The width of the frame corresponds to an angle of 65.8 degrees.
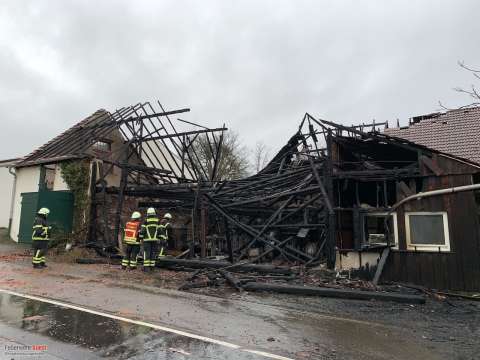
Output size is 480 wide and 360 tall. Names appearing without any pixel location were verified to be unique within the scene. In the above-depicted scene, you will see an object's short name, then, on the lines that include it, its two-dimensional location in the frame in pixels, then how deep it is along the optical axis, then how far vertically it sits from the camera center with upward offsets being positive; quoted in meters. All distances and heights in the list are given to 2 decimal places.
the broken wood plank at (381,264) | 9.48 -0.60
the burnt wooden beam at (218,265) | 10.74 -0.81
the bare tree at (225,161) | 34.53 +7.62
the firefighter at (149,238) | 11.91 +0.01
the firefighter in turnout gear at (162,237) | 13.38 +0.05
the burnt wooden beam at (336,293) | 8.12 -1.18
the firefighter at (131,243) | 12.18 -0.16
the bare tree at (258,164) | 48.71 +10.11
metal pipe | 9.06 +1.24
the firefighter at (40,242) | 11.73 -0.16
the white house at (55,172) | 16.56 +3.14
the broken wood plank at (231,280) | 9.16 -1.03
